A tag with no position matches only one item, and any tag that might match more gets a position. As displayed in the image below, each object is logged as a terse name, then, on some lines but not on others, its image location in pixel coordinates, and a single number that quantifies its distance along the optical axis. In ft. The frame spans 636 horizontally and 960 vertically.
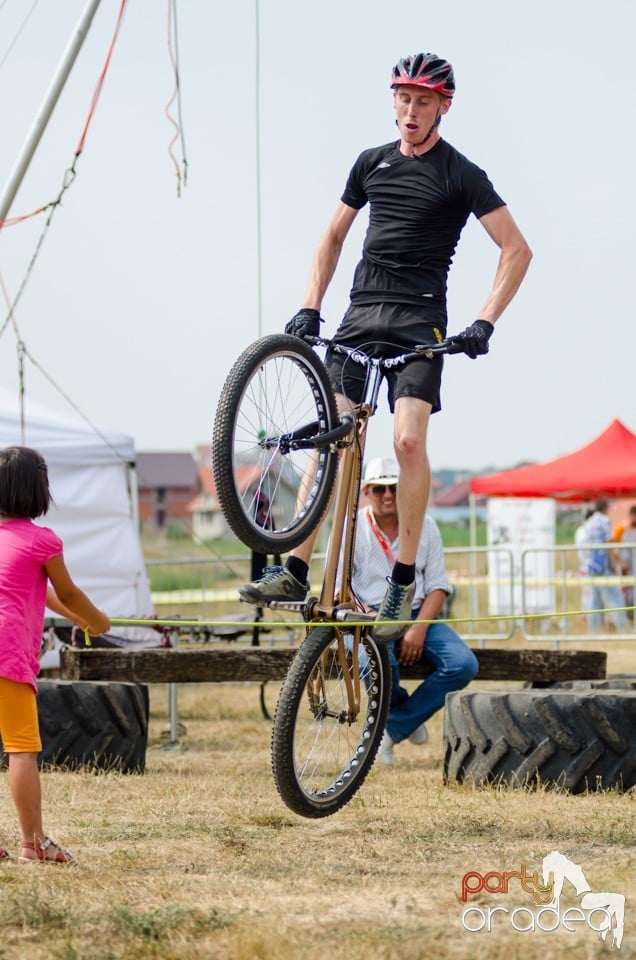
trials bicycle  34.27
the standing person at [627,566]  96.94
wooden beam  53.57
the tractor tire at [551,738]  42.75
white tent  85.10
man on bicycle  37.04
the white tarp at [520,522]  157.38
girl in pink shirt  32.76
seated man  52.75
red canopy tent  134.82
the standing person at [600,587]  96.22
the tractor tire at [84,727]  50.49
